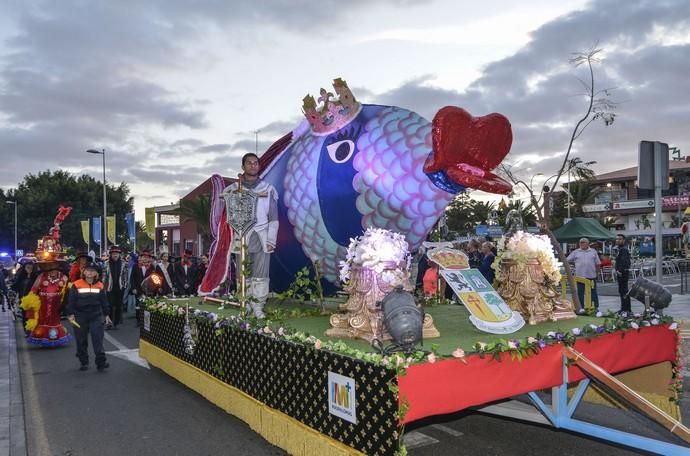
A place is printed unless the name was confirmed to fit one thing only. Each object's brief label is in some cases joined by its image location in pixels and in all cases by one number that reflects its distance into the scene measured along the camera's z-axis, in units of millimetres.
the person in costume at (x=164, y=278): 11452
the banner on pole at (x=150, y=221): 23983
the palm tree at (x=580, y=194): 38781
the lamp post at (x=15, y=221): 48094
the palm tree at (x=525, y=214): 31508
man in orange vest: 7628
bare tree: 9102
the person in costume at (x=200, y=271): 13238
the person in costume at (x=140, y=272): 11898
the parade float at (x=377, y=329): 3553
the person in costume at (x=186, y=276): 12716
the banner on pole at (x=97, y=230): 31294
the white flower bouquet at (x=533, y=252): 5582
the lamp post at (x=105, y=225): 28602
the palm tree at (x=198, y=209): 21464
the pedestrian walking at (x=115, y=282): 11609
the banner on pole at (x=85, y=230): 31788
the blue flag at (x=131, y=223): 28448
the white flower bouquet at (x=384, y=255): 4520
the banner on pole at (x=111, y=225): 28892
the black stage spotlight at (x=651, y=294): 5504
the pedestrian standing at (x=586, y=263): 11180
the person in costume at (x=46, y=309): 9422
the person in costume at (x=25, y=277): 11867
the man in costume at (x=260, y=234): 6168
